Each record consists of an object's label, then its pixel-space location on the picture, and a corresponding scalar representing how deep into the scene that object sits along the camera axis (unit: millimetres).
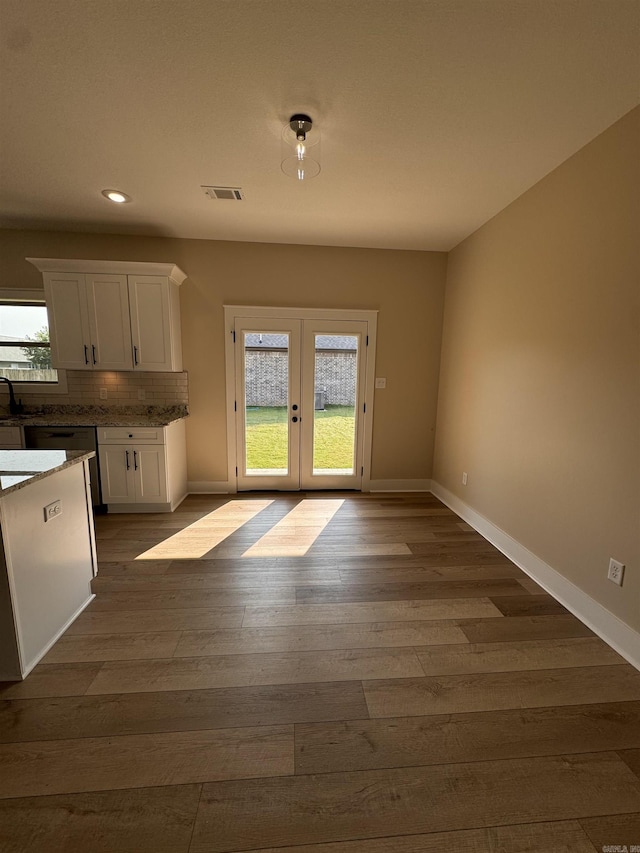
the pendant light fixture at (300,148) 1903
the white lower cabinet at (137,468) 3332
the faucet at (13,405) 3545
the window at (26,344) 3609
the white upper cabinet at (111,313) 3270
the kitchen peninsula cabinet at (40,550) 1563
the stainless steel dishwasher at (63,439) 3244
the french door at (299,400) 3855
